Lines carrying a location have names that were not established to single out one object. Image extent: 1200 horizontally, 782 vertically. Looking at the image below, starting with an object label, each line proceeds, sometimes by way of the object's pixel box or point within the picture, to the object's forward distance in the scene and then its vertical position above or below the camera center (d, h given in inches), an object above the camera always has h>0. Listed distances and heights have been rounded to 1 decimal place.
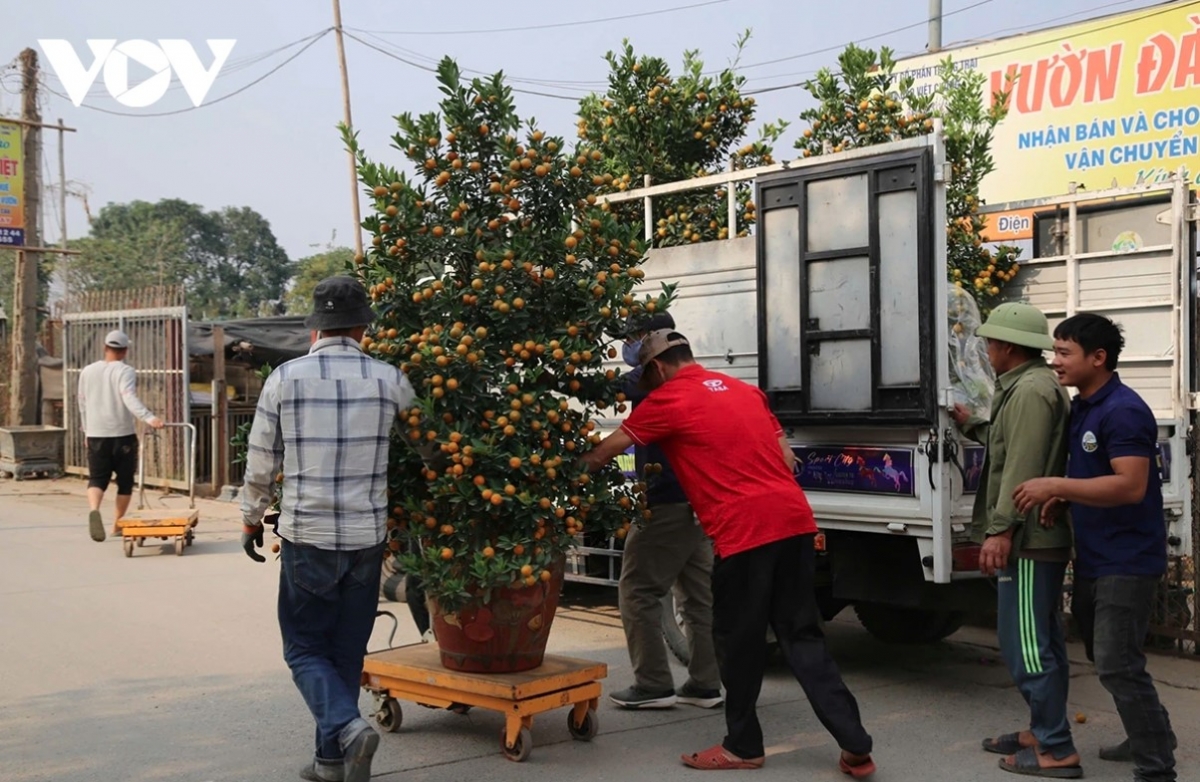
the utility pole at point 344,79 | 1075.3 +253.7
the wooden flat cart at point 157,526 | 425.1 -50.5
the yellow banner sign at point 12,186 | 757.9 +116.7
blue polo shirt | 188.9 -21.6
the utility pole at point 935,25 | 647.8 +178.5
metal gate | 598.9 +14.1
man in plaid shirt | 186.1 -18.7
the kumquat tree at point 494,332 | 201.6 +7.0
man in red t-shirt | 198.7 -26.9
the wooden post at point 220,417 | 596.1 -19.2
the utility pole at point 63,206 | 1165.7 +172.6
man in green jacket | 197.5 -31.0
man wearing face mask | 238.7 -38.9
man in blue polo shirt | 187.6 -24.1
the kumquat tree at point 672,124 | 363.3 +72.2
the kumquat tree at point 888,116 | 342.6 +71.0
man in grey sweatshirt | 443.8 -14.6
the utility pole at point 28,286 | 735.7 +56.4
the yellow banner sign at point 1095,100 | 524.7 +117.7
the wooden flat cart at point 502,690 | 204.4 -53.0
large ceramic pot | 207.9 -43.1
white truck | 232.1 +5.9
